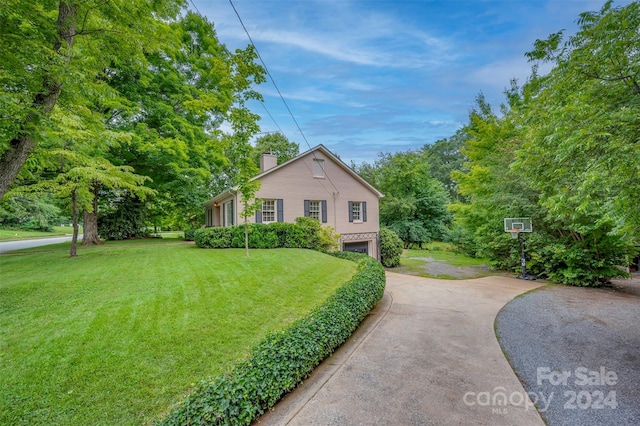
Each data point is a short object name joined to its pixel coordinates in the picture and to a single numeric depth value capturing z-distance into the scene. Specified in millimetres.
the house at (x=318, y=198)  13992
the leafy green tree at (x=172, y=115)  12742
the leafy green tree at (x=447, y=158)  37656
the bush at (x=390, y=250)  16281
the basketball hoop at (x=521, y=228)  10539
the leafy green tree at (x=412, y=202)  24250
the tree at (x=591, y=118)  3424
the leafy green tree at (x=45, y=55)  3521
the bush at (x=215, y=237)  11797
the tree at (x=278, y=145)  29156
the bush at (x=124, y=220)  17266
